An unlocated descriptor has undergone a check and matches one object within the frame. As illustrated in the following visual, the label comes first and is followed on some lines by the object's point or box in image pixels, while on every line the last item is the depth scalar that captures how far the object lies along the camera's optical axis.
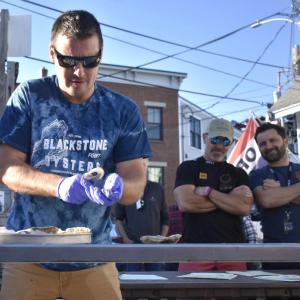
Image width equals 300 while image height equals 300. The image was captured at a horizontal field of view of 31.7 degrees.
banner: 9.07
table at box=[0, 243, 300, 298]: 1.65
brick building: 24.11
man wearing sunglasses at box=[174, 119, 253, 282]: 4.37
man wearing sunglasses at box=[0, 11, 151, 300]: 2.08
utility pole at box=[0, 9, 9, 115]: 5.87
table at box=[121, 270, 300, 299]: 3.46
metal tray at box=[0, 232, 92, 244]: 1.80
